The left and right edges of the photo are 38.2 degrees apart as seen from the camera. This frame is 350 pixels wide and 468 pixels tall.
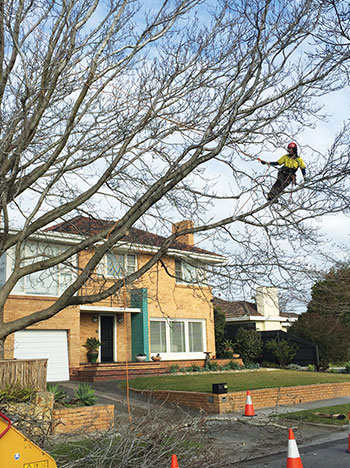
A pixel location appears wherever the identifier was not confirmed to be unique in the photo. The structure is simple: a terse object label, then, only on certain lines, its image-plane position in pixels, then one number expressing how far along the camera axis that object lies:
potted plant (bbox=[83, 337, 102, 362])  20.98
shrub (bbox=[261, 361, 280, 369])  26.25
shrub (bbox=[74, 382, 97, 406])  12.16
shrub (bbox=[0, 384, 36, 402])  9.67
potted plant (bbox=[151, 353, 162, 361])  22.28
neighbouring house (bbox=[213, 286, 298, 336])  34.28
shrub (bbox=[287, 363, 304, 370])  25.78
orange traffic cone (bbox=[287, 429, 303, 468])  6.85
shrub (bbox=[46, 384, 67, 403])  11.88
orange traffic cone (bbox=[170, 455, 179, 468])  5.77
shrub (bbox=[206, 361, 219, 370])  23.03
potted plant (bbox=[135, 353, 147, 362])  22.08
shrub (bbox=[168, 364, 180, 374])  21.41
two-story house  18.97
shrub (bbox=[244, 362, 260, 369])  24.13
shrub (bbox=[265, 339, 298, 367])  26.62
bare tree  8.80
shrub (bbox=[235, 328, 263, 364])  26.83
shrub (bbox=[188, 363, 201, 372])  22.11
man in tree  9.50
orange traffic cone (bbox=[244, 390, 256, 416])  12.58
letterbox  13.54
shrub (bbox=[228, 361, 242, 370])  23.62
